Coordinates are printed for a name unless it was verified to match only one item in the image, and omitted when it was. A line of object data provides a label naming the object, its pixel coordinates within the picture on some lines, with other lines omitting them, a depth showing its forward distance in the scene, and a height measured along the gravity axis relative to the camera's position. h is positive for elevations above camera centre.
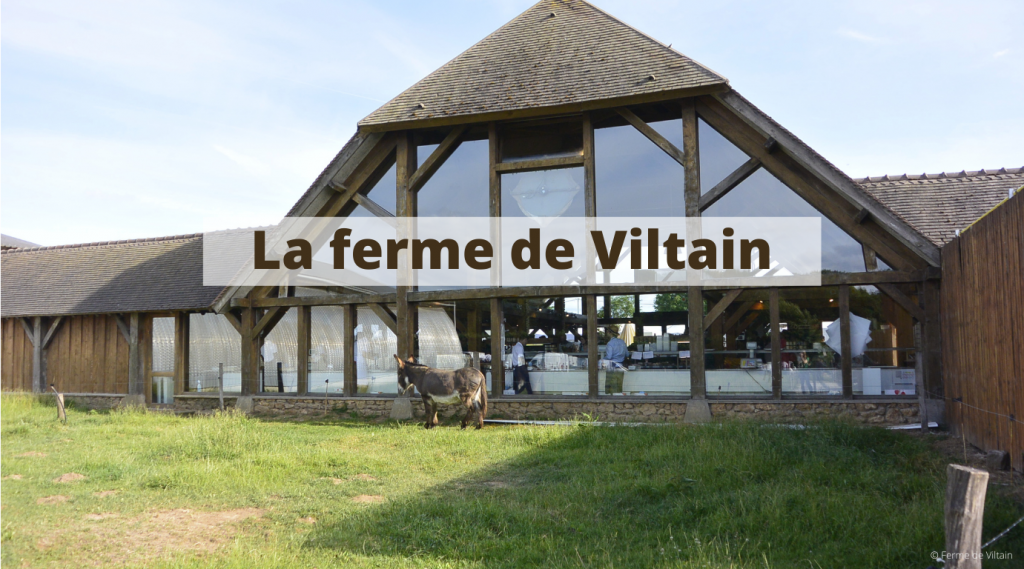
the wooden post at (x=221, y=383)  17.12 -1.39
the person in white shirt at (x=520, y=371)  15.37 -1.10
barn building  13.48 +0.77
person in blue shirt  14.72 -0.96
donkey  14.02 -1.33
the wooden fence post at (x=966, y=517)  4.29 -1.25
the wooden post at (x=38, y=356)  20.95 -0.81
